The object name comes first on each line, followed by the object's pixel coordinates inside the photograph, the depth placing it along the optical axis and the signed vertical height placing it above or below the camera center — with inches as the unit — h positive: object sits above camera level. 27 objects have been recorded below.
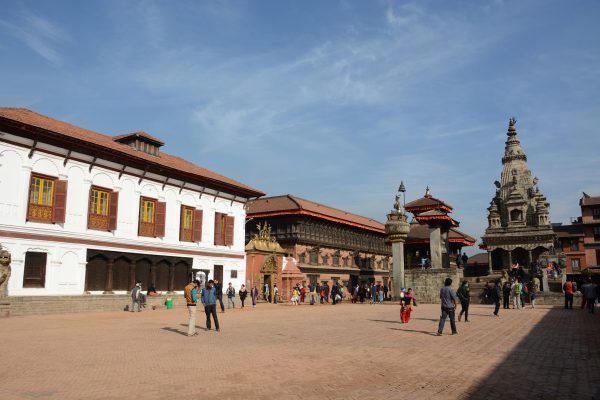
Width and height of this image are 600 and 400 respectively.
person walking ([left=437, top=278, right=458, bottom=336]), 519.5 -32.5
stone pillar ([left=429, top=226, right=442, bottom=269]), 1259.8 +74.5
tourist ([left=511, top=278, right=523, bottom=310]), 991.6 -34.9
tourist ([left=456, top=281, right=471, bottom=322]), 671.8 -26.5
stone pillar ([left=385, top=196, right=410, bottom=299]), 1246.9 +92.6
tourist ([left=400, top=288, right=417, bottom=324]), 647.8 -42.8
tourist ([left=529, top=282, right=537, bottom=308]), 1054.4 -38.8
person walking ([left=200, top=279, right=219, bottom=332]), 577.0 -28.8
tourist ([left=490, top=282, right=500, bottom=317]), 787.4 -33.1
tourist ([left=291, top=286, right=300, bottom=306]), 1282.0 -57.6
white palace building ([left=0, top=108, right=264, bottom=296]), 842.8 +129.3
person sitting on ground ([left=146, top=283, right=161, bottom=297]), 1047.6 -37.8
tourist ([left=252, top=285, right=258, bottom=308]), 1165.1 -54.2
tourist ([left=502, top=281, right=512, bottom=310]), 1015.6 -41.8
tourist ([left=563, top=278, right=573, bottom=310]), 967.6 -37.5
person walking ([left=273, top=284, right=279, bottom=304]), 1366.0 -54.8
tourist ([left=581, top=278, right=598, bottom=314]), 866.1 -31.8
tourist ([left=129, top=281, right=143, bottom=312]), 911.7 -42.3
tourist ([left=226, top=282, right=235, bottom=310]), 1087.3 -47.6
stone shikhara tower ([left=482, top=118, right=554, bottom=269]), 1936.5 +238.8
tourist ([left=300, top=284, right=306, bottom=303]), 1394.7 -54.0
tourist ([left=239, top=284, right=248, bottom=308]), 1110.6 -41.9
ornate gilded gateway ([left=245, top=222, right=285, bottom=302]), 1401.3 +23.6
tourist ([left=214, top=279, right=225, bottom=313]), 922.5 -41.3
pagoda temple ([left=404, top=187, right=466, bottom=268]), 1264.0 +116.2
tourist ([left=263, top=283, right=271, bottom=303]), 1389.0 -54.4
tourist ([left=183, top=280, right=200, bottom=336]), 526.0 -30.0
